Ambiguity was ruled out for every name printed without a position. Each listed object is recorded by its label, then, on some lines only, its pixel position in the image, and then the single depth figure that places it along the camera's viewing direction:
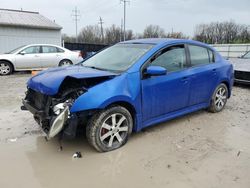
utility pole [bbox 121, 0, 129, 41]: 29.92
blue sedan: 2.55
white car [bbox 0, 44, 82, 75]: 8.63
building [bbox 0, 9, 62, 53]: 12.46
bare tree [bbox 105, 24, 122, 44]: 42.76
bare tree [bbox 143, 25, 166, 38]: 43.94
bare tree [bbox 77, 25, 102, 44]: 45.31
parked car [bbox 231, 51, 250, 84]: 6.23
